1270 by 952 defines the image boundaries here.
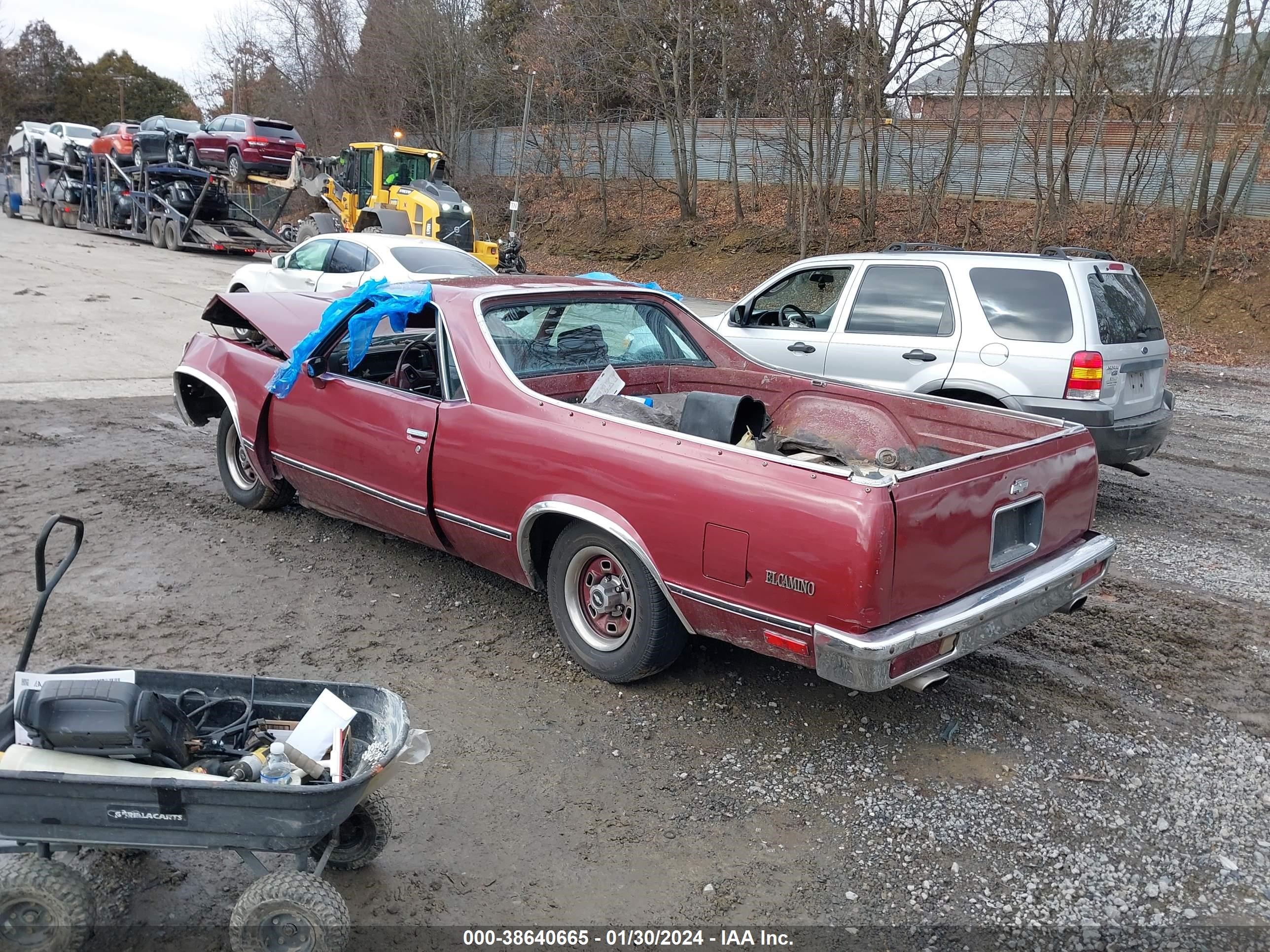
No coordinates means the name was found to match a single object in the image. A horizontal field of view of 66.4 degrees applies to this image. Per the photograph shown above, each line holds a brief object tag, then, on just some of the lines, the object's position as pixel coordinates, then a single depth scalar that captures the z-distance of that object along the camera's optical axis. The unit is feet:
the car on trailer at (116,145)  86.74
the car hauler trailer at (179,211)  80.43
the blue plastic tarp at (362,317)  16.65
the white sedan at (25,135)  102.17
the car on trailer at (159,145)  83.10
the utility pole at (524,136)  81.87
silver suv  21.34
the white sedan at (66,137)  95.96
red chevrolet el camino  11.24
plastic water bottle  8.89
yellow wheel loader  70.64
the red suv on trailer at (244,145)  85.81
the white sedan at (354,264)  39.81
